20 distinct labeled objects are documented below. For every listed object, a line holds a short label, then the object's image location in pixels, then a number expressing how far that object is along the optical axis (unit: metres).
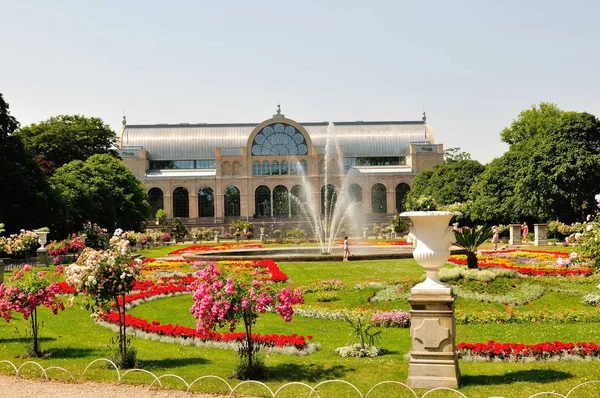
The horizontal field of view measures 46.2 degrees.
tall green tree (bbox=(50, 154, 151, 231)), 46.31
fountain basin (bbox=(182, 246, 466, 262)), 30.38
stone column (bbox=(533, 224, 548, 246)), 40.22
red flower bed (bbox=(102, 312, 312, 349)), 11.62
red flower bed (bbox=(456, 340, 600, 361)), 10.39
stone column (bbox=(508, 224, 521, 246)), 43.31
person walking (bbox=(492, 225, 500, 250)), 36.58
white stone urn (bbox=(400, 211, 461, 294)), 8.96
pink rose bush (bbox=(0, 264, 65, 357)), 11.12
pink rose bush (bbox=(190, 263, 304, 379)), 9.26
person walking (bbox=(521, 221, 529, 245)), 42.53
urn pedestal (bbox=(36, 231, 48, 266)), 30.78
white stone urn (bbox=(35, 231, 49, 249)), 30.95
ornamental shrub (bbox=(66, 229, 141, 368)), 10.18
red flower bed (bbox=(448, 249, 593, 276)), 22.91
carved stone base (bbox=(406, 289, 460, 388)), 8.83
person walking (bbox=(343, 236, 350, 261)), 29.98
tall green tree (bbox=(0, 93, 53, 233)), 35.78
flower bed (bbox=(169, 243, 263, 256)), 40.46
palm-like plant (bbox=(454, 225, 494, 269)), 18.95
